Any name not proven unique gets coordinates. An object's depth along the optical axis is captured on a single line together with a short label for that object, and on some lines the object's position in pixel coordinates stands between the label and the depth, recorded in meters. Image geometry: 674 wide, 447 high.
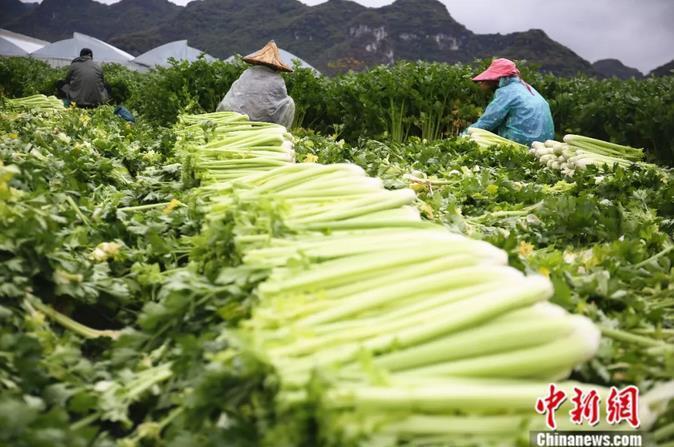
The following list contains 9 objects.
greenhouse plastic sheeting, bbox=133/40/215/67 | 40.55
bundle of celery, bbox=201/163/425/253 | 2.22
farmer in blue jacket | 7.88
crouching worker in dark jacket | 12.14
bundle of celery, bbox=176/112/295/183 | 3.71
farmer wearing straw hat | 7.68
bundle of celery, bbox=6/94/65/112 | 8.48
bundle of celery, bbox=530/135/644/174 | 5.81
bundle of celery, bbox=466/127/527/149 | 7.09
